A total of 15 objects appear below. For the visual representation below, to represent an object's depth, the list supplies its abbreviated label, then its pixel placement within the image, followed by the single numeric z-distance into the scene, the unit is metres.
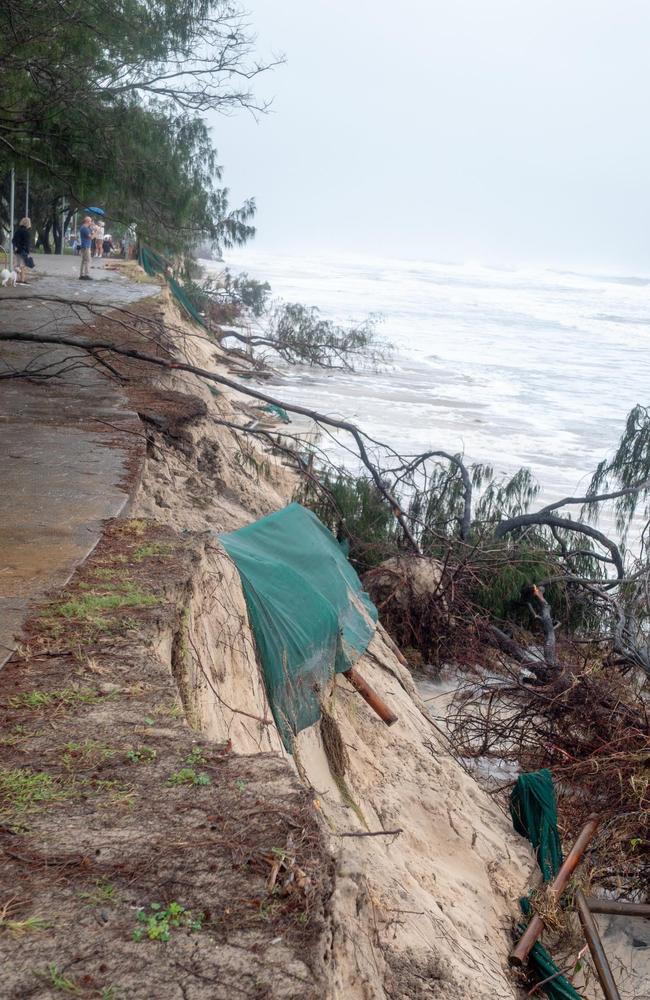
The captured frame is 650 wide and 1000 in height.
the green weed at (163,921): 2.46
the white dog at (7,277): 15.83
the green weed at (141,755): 3.31
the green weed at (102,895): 2.57
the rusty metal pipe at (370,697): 7.07
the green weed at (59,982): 2.26
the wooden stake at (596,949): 5.47
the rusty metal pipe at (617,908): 6.35
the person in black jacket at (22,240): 17.86
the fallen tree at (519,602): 7.91
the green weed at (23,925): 2.43
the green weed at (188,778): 3.21
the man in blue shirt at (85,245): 19.00
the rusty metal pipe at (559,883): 5.89
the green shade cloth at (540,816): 7.14
